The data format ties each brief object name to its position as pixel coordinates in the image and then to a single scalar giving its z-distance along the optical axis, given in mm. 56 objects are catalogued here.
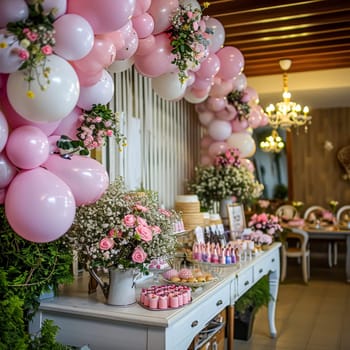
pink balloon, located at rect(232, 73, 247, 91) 4575
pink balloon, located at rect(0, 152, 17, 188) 1683
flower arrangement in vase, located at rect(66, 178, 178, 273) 2045
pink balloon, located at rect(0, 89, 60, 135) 1689
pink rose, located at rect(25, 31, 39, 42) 1505
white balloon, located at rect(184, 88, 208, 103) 3646
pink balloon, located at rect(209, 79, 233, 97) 3997
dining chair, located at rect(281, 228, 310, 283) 6523
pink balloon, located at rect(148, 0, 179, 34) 2578
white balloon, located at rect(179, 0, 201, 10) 2730
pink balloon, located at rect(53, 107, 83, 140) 1966
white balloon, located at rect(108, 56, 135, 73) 2617
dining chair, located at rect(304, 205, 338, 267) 7739
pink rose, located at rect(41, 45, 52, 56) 1522
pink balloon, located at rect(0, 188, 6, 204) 1748
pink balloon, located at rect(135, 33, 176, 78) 2641
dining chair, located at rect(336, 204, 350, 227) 7176
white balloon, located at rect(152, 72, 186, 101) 2951
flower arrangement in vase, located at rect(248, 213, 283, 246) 4137
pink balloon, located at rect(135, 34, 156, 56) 2572
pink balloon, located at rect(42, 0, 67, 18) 1611
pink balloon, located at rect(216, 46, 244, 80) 3779
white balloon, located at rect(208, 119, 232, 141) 4867
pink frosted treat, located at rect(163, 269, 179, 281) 2606
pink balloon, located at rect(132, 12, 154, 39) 2374
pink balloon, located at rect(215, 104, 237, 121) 4802
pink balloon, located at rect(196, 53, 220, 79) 3291
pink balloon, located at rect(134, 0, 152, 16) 2268
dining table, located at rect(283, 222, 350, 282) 6473
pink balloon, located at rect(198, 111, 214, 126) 4941
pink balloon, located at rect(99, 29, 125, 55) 1960
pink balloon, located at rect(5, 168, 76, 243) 1614
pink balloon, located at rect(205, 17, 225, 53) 3355
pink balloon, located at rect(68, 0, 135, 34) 1784
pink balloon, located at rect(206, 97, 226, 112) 4691
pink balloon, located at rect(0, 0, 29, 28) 1545
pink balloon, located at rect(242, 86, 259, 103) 4785
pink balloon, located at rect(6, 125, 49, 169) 1641
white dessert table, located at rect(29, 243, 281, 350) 1977
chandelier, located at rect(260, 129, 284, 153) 7380
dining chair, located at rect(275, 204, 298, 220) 7104
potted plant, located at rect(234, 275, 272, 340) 4016
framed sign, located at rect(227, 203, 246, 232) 4439
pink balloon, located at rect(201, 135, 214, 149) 5145
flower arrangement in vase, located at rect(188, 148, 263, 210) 4840
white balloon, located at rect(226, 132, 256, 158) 4977
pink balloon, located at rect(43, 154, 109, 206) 1823
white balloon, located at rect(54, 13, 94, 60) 1635
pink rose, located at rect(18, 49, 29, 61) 1496
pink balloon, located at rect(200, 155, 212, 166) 5191
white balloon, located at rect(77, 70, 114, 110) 1992
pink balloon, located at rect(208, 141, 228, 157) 5012
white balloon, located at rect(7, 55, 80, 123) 1530
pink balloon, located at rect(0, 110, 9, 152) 1593
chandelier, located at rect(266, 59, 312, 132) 6090
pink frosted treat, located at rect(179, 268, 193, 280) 2549
